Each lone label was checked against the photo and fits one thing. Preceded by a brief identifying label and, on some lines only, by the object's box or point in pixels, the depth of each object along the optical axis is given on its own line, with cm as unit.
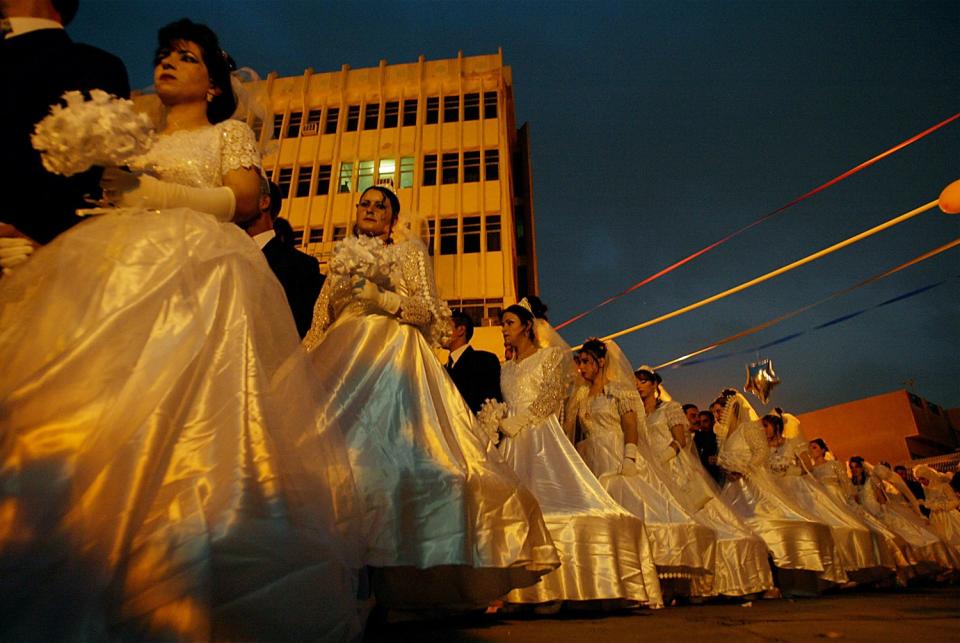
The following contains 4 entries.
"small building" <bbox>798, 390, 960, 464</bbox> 2358
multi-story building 2050
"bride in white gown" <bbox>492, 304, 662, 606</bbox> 353
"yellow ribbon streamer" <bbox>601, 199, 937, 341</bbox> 643
